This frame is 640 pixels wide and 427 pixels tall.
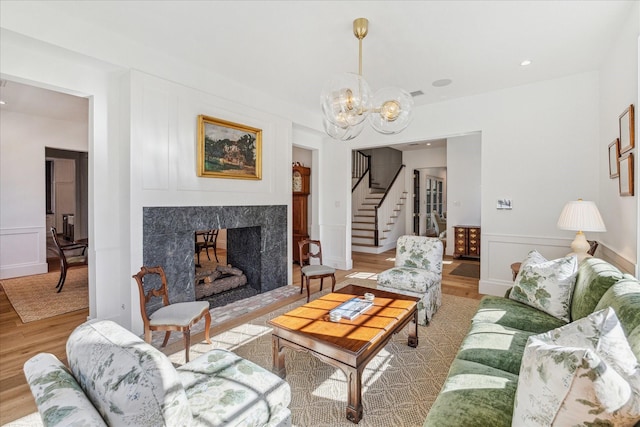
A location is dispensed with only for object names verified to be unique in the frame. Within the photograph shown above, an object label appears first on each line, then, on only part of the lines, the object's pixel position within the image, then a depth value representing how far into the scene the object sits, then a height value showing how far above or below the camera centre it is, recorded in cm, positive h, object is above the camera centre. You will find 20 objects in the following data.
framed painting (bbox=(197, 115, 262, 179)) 368 +83
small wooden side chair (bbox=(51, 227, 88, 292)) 438 -76
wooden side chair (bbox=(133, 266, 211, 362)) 249 -90
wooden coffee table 186 -85
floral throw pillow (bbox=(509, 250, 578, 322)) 235 -61
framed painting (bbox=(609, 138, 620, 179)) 282 +54
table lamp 289 -9
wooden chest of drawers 684 -69
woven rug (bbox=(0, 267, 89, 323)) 369 -120
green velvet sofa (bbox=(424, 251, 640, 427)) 87 -60
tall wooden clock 661 +15
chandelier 254 +95
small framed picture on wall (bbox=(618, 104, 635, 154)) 238 +69
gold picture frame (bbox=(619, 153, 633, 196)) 242 +32
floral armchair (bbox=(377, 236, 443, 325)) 328 -73
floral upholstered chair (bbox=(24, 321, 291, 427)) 90 -58
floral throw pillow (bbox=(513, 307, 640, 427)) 85 -52
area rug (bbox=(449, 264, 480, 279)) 556 -118
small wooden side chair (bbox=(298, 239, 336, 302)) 403 -84
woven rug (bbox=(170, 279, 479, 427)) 194 -130
